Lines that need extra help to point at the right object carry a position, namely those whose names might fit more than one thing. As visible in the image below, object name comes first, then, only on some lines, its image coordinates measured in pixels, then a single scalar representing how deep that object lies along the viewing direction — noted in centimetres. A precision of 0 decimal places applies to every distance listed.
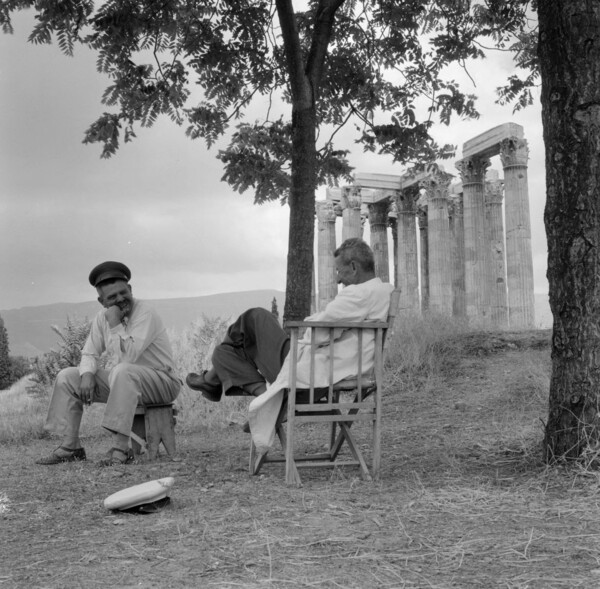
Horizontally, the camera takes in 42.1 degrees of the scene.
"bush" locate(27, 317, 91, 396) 1452
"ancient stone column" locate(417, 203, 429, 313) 3809
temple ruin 2519
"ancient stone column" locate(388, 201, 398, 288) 3924
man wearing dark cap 598
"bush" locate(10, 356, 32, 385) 2270
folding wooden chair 483
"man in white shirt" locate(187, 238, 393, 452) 500
